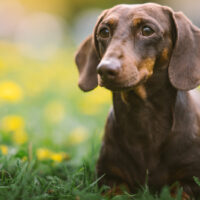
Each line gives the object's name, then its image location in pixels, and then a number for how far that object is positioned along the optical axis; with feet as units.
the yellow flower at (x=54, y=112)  17.82
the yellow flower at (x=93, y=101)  20.31
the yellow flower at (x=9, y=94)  15.34
